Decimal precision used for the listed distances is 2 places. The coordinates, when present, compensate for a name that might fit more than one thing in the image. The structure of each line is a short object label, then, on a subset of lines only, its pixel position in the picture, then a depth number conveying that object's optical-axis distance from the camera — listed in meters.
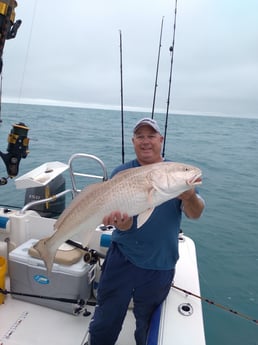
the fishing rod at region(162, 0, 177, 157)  4.87
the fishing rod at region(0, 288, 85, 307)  3.20
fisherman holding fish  2.46
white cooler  3.20
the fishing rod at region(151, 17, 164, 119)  5.13
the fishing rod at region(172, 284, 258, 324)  2.92
